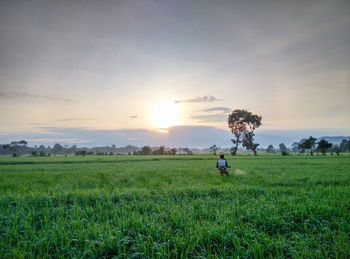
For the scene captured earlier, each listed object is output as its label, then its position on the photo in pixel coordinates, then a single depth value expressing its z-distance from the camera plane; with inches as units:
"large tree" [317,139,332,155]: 3073.3
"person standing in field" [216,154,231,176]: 562.6
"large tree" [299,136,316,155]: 3380.9
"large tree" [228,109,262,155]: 3314.2
